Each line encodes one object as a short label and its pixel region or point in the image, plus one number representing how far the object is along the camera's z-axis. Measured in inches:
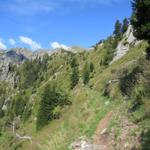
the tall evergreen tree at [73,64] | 3083.4
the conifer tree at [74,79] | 1873.8
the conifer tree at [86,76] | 1617.3
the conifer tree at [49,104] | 937.4
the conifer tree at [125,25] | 2080.1
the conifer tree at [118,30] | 2069.0
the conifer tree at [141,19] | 457.4
